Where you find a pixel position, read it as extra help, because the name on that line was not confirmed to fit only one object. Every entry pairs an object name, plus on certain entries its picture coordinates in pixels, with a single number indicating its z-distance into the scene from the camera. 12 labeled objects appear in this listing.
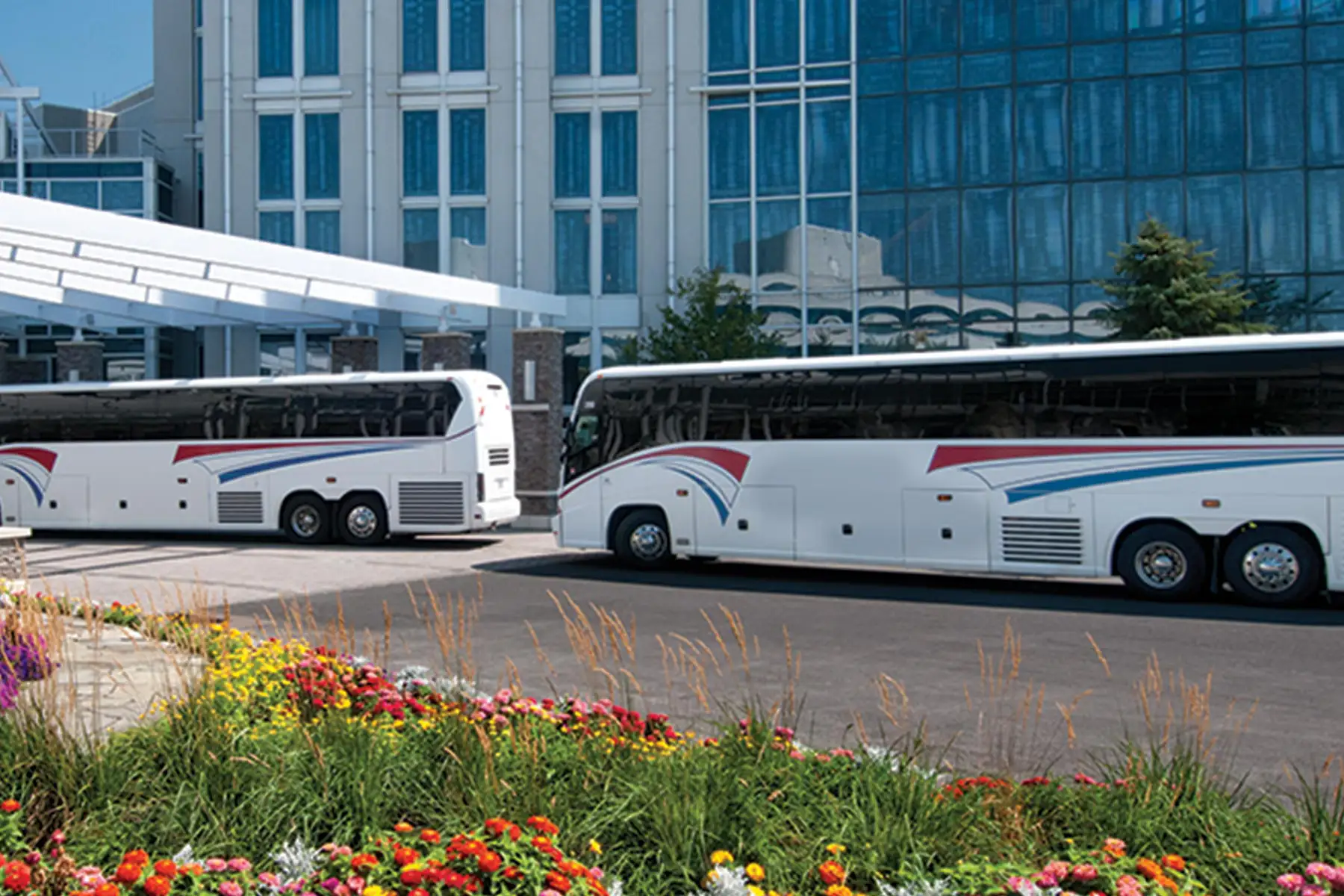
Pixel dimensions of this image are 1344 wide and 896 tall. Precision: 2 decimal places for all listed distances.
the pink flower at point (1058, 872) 4.30
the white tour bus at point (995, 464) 14.76
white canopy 18.14
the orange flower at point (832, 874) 4.16
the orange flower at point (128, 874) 4.07
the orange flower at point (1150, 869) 4.27
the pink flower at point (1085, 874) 4.29
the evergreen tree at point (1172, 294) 26.17
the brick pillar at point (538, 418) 27.75
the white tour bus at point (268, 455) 22.88
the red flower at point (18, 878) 4.12
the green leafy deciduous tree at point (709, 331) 30.08
